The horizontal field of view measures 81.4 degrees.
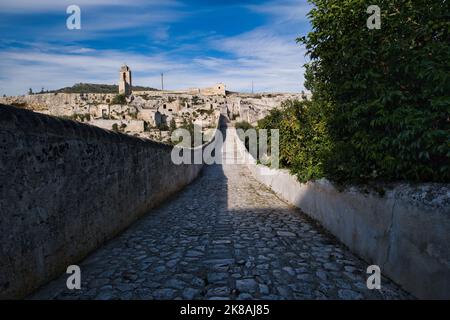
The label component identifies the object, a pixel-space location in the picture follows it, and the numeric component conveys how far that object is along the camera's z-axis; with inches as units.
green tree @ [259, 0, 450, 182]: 118.5
